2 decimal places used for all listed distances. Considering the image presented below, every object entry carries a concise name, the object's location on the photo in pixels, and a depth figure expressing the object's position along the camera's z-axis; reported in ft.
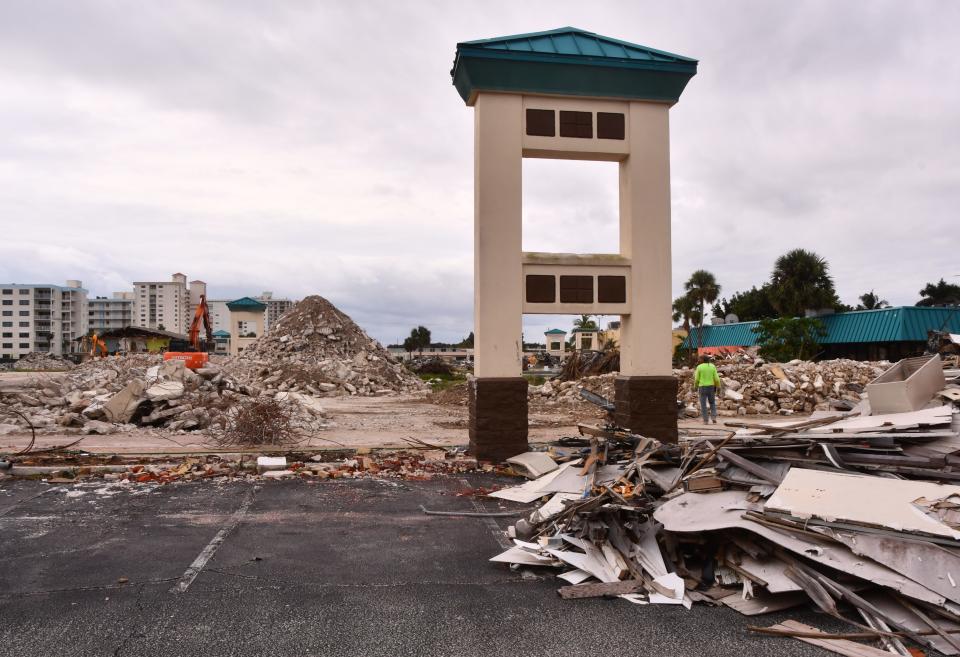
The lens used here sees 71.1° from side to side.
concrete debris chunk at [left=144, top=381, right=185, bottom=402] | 53.97
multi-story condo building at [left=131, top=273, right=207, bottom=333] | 510.99
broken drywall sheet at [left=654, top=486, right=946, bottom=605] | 14.87
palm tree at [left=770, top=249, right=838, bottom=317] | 152.35
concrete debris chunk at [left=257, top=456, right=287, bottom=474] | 33.60
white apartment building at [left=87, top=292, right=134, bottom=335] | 481.05
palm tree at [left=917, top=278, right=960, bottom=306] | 235.81
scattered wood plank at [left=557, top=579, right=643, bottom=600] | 17.11
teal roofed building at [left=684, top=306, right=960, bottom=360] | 110.83
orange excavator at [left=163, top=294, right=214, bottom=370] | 84.97
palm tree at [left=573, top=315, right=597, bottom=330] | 227.57
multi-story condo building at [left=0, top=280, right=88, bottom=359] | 404.98
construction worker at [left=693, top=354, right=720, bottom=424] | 57.72
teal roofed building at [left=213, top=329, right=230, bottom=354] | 330.63
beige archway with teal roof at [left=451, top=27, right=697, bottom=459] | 35.94
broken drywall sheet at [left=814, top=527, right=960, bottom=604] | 14.44
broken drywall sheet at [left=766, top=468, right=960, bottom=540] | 15.78
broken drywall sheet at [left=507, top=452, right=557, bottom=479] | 32.42
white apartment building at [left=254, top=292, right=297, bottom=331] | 506.48
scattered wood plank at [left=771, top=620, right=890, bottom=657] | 13.75
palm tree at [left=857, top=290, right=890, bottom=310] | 247.66
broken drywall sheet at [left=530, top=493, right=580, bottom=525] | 22.00
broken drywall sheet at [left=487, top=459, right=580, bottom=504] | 28.14
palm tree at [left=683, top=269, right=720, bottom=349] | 178.09
